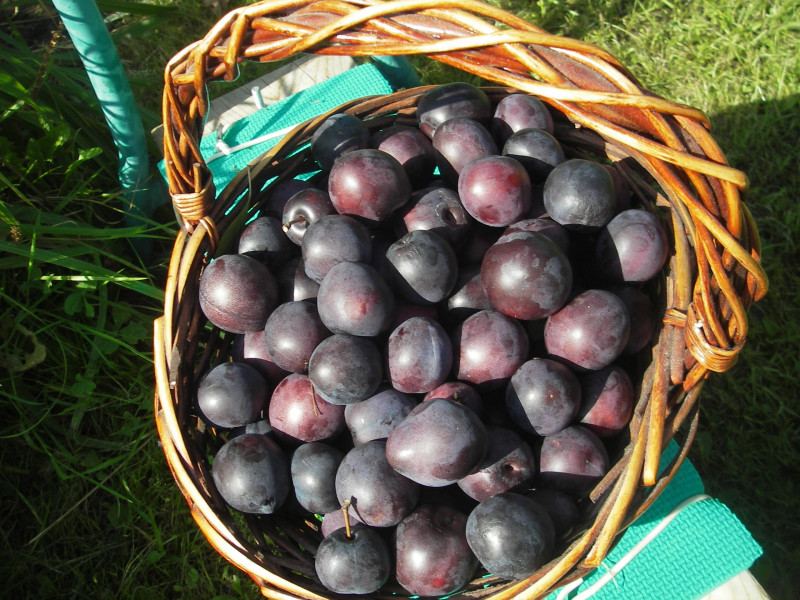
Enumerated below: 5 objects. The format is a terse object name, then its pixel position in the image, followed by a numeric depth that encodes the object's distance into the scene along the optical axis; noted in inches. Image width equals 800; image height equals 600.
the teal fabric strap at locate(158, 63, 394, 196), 26.8
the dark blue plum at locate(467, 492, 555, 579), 15.5
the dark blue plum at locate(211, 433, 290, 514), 16.9
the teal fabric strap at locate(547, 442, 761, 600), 18.9
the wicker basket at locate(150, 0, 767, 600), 15.4
